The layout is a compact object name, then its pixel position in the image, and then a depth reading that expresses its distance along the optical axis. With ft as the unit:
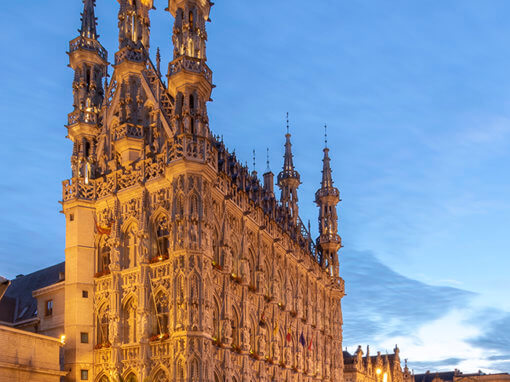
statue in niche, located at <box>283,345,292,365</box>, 197.67
